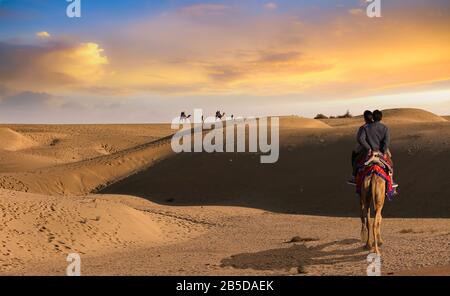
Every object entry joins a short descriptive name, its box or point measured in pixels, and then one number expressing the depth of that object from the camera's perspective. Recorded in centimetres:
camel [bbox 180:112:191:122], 5841
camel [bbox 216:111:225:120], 5924
